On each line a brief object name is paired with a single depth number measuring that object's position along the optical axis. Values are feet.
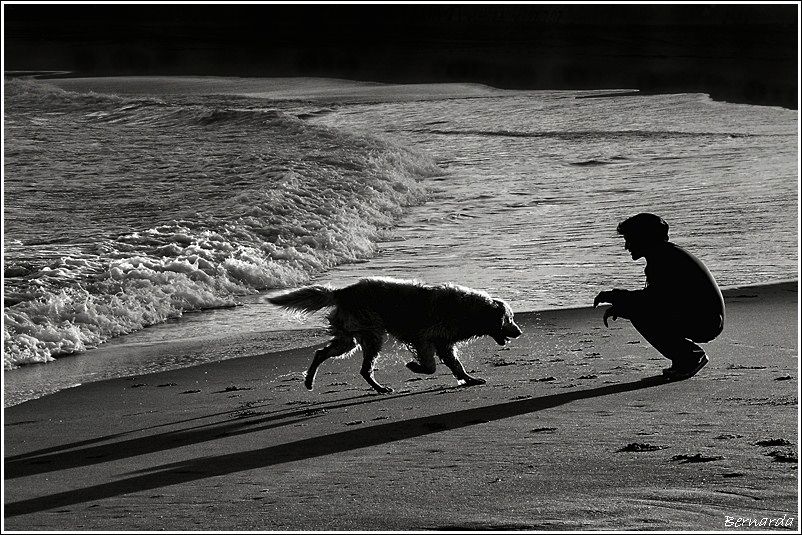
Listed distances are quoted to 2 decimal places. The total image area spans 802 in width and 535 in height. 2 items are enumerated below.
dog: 47.19
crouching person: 45.19
